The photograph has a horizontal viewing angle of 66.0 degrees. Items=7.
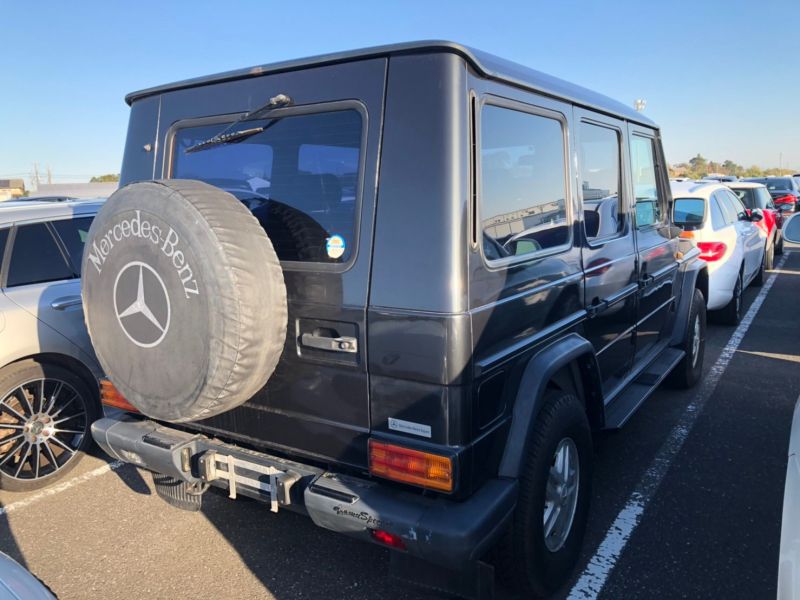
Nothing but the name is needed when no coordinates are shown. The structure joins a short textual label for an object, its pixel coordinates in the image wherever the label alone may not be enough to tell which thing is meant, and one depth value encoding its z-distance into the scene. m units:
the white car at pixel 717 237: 6.92
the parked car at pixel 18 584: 1.65
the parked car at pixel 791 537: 1.58
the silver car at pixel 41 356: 3.69
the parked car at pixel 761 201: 11.08
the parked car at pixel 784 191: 15.86
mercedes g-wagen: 2.10
